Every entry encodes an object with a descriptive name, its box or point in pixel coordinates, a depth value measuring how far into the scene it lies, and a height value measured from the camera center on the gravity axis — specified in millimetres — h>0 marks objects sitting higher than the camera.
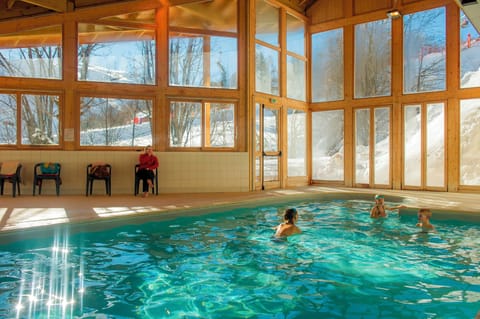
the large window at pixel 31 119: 7848 +871
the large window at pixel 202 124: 8398 +808
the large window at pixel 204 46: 8391 +2494
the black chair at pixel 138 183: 7658 -417
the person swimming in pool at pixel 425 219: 4977 -734
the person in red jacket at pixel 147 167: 7555 -97
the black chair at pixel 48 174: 7398 -217
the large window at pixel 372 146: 9312 +366
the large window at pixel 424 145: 8609 +343
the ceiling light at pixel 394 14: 8480 +3166
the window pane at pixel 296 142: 9805 +491
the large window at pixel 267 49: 8953 +2599
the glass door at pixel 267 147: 8922 +338
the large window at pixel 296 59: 9820 +2581
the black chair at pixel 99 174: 7461 -231
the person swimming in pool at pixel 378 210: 5621 -703
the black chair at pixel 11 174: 7207 -207
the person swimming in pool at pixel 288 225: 4547 -740
